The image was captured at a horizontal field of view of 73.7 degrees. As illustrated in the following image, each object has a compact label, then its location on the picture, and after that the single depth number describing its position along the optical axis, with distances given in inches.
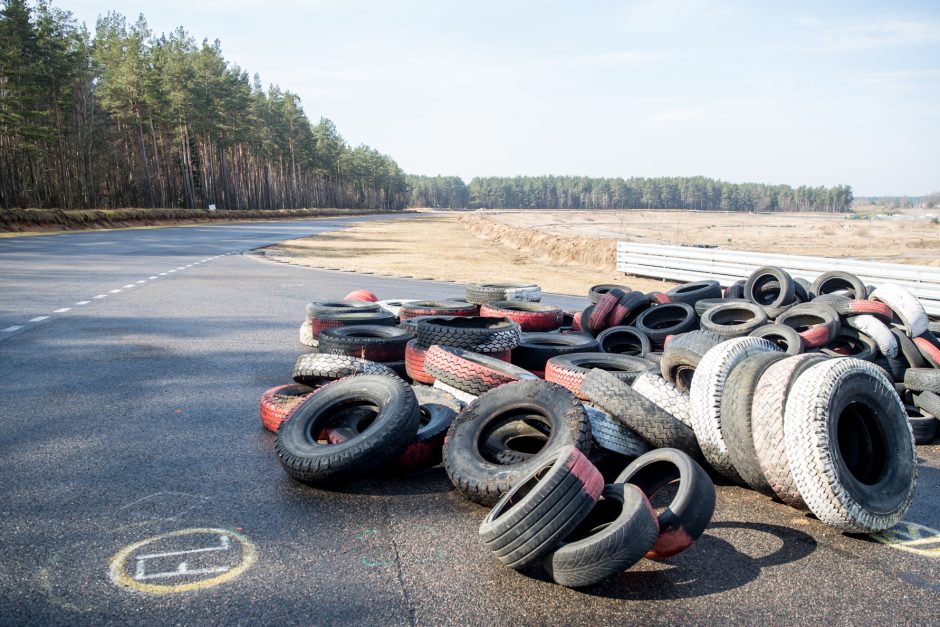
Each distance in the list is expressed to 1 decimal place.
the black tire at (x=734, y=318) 285.9
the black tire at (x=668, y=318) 335.9
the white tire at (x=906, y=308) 289.7
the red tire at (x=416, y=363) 253.6
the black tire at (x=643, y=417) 182.2
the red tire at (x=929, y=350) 264.2
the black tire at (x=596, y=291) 425.1
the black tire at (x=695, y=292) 394.6
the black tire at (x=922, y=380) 243.6
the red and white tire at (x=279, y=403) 228.5
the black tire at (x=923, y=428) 235.9
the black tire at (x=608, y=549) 125.6
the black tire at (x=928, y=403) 239.1
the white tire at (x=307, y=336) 356.9
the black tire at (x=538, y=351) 287.3
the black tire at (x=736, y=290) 406.6
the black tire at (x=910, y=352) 265.9
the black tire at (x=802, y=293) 360.2
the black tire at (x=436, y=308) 350.9
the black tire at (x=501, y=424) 168.7
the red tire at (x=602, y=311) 362.0
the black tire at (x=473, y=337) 260.7
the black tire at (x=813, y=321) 274.2
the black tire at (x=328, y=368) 239.8
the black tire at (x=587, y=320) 363.9
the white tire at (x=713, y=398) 178.4
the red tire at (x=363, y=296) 458.6
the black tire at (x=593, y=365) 238.2
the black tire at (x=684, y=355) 224.5
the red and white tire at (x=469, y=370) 221.9
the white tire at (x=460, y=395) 226.2
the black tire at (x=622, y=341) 327.0
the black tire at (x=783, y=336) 252.2
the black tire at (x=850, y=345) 276.4
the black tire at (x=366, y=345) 277.6
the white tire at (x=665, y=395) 196.1
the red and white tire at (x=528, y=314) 348.8
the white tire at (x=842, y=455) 152.6
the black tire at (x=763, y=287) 369.1
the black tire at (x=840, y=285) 354.0
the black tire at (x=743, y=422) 167.0
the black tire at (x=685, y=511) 138.9
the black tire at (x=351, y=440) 177.8
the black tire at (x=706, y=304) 345.4
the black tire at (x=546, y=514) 130.0
